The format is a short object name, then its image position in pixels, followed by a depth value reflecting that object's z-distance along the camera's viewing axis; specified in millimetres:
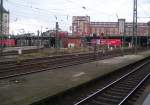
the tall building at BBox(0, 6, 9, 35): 58569
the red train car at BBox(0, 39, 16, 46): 52598
